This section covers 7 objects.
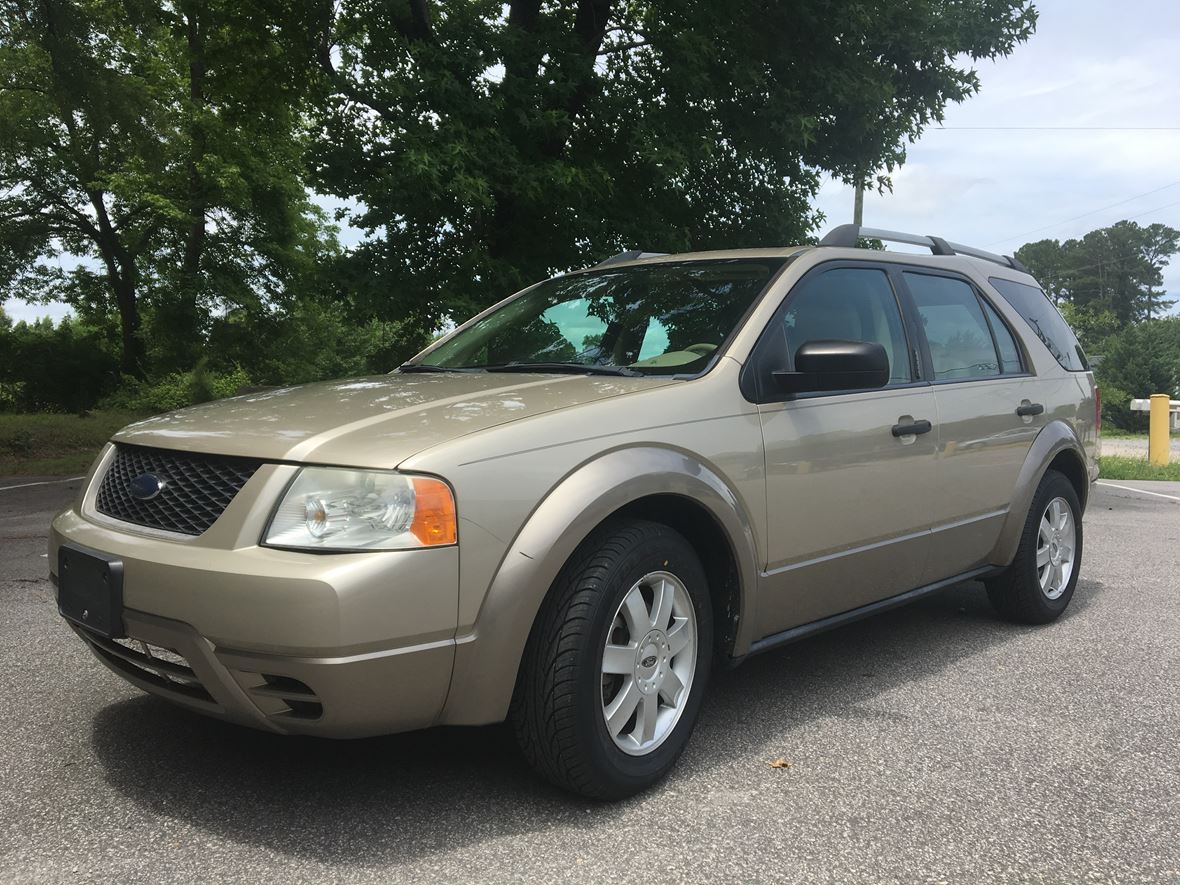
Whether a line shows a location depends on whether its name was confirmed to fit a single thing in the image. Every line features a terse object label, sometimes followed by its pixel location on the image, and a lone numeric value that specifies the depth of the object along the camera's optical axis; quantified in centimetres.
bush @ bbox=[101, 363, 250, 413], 2677
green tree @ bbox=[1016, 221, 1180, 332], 11319
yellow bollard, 1651
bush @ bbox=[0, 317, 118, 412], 3012
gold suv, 250
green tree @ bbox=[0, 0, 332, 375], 2264
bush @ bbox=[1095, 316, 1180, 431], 3616
